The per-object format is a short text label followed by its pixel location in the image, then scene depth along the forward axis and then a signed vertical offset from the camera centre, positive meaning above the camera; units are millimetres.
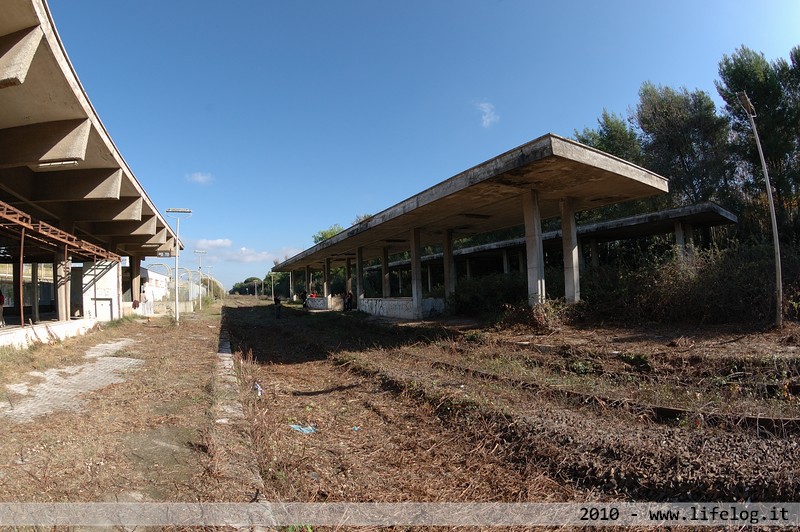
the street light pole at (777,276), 9545 -196
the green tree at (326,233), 77188 +9384
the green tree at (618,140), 29719 +9414
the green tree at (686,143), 25875 +7958
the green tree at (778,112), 22016 +7879
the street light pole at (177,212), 26750 +4978
